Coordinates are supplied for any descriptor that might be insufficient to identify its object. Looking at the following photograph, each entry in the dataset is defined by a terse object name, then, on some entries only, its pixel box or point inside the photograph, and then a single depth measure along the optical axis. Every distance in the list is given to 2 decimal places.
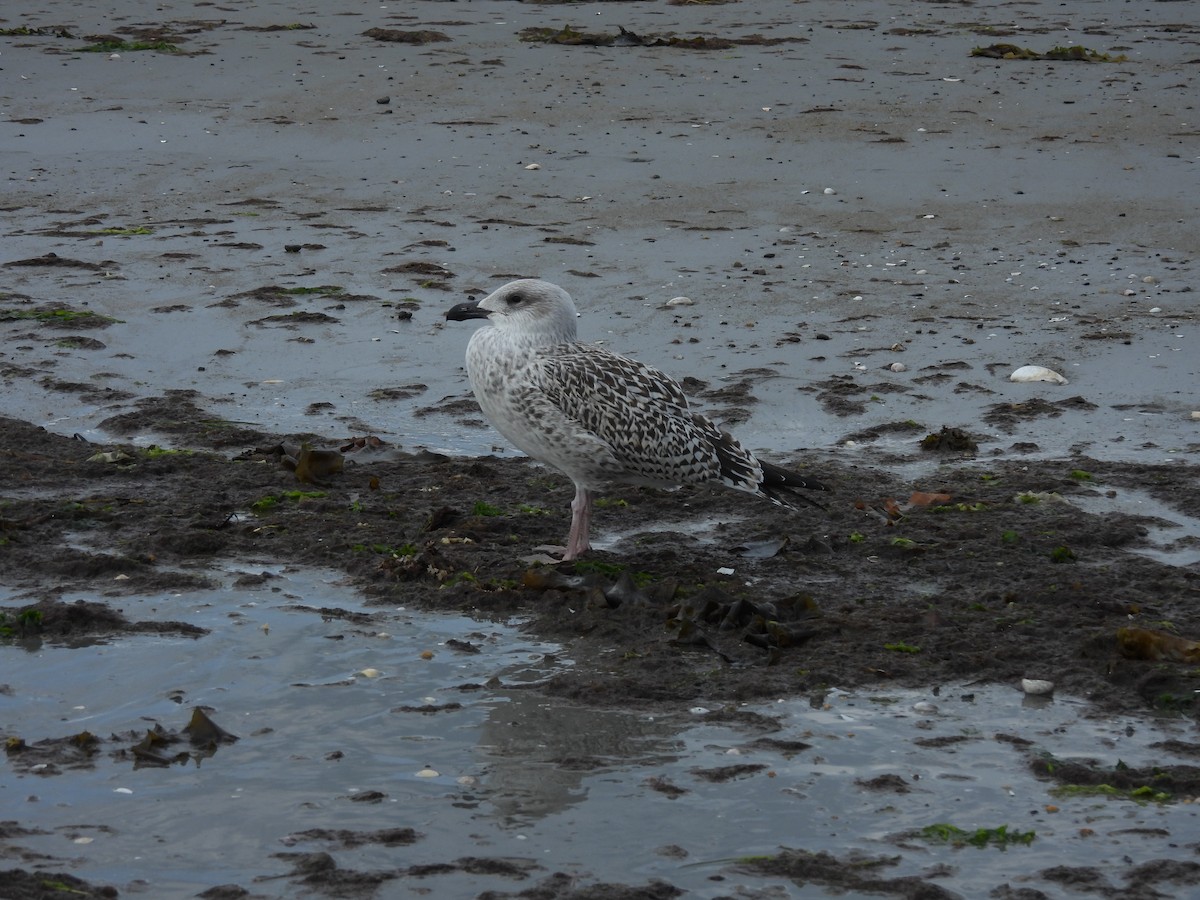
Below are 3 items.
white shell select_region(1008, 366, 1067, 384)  16.31
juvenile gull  12.30
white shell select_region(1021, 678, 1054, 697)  9.80
